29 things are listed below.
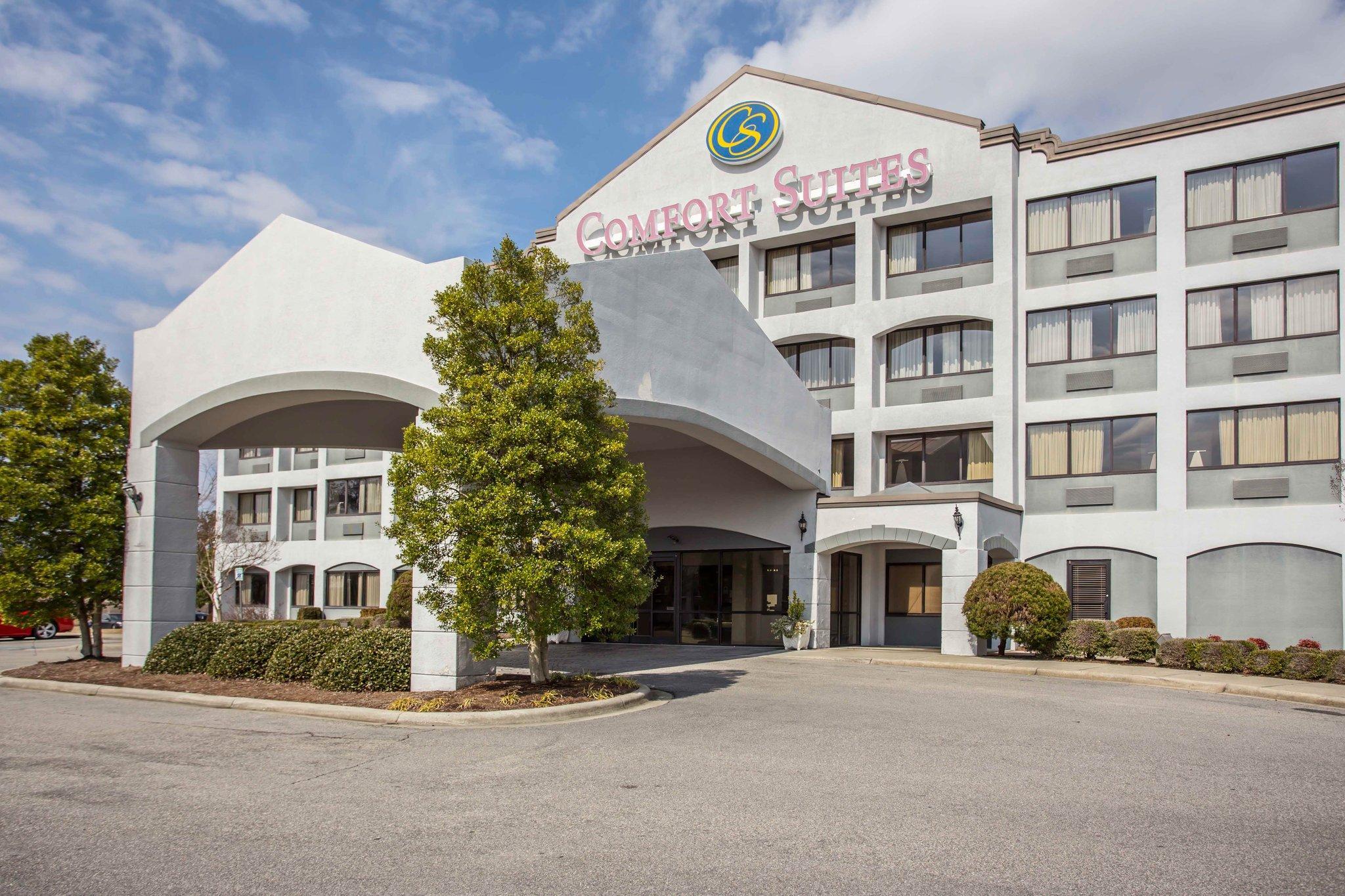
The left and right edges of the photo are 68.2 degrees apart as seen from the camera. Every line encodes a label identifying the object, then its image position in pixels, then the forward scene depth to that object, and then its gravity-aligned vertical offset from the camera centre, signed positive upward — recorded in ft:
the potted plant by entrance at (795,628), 78.12 -8.68
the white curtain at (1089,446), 84.69 +6.50
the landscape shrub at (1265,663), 58.49 -8.13
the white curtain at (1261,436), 77.61 +7.04
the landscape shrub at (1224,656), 59.77 -7.95
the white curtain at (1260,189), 79.36 +26.98
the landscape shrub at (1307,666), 56.44 -8.00
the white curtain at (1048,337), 87.35 +16.38
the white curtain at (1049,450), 86.33 +6.31
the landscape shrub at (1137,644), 65.72 -8.00
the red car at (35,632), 102.01 -13.04
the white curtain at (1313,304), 76.69 +17.24
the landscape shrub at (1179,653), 61.67 -8.11
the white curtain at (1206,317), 81.05 +16.99
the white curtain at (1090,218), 86.02 +26.48
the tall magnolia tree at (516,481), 41.63 +1.42
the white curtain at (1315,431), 75.56 +7.25
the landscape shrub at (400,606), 99.81 -9.43
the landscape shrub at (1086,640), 67.82 -8.05
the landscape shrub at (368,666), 45.44 -7.09
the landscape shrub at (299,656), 47.67 -7.02
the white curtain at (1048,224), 87.56 +26.36
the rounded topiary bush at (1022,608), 67.82 -5.96
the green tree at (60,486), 54.44 +1.22
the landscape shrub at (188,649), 51.98 -7.38
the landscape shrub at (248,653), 49.62 -7.20
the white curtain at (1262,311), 78.69 +17.06
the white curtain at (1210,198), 81.20 +26.89
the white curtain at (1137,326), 83.66 +16.69
